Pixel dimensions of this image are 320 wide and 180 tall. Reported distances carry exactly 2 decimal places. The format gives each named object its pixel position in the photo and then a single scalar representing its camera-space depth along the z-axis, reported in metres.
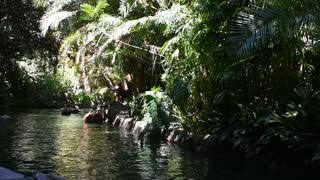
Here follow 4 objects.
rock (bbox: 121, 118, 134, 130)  16.07
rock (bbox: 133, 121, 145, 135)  14.08
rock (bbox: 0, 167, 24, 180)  6.75
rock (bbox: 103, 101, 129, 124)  18.30
